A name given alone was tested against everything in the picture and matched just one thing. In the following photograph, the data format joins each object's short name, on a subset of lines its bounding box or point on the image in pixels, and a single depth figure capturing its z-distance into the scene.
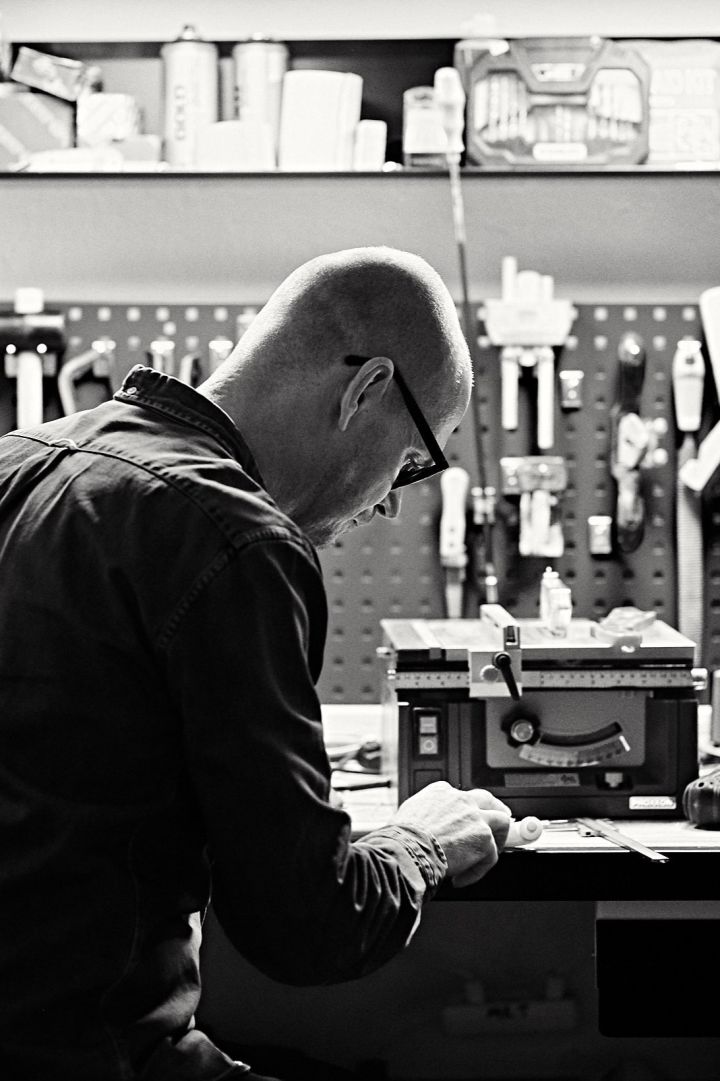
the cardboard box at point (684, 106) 2.64
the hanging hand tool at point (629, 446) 2.71
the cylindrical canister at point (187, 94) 2.68
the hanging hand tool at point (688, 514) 2.71
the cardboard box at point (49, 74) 2.71
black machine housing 1.92
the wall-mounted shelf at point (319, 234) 2.77
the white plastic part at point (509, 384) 2.73
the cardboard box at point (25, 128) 2.69
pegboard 2.80
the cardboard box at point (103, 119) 2.69
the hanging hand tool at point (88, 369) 2.74
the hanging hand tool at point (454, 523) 2.74
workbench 1.75
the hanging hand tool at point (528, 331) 2.69
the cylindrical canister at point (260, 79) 2.69
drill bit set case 2.63
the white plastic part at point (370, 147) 2.66
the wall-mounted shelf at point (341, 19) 2.79
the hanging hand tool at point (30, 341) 2.72
